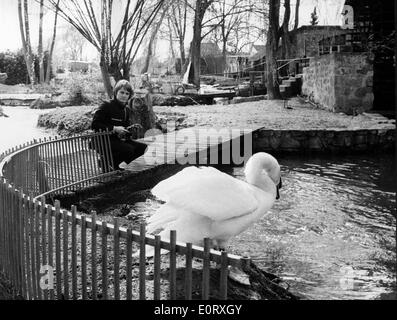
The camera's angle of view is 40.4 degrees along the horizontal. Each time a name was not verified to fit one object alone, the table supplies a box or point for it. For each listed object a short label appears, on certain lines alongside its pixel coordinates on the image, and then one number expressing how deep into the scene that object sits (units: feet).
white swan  14.56
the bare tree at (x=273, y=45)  76.18
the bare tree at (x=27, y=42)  101.40
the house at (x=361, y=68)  60.44
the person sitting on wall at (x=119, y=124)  26.96
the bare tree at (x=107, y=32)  43.47
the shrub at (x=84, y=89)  76.54
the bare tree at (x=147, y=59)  100.04
